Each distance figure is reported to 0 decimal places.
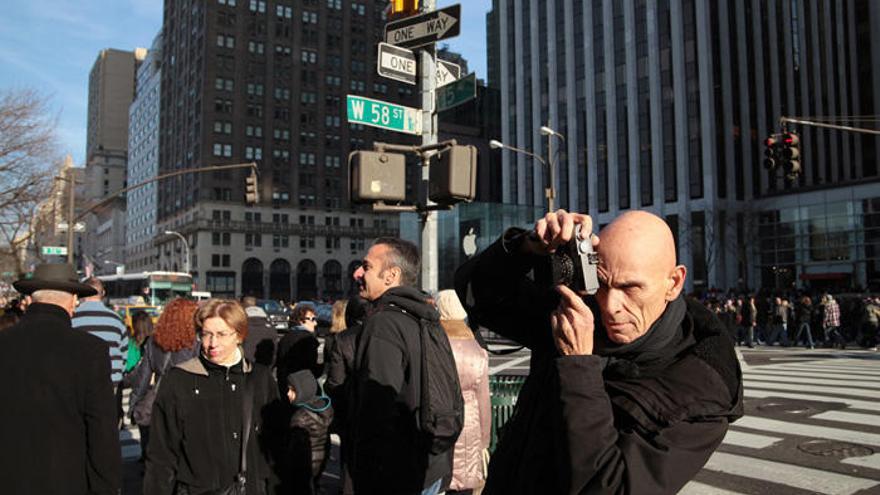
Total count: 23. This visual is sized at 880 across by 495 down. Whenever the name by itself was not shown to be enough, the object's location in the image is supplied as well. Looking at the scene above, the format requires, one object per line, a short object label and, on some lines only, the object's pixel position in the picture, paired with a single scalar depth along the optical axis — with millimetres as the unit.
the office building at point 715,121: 48969
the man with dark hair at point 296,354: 5730
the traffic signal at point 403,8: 6074
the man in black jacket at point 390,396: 3322
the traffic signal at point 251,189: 21919
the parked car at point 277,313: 33875
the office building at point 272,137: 93875
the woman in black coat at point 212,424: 3637
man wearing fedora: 3270
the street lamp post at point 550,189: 17711
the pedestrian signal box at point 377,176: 5375
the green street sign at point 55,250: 23016
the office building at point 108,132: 154625
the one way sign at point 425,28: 5637
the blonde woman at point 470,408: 4277
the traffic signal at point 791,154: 15430
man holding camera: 1651
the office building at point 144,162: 118750
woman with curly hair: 5953
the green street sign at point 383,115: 6090
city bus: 43750
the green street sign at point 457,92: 5852
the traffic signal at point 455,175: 5297
